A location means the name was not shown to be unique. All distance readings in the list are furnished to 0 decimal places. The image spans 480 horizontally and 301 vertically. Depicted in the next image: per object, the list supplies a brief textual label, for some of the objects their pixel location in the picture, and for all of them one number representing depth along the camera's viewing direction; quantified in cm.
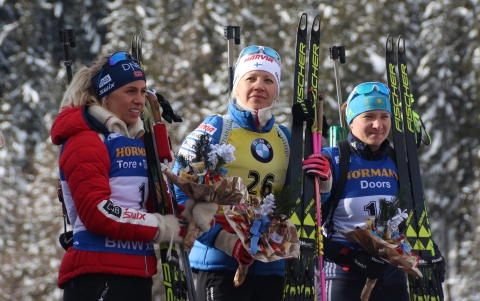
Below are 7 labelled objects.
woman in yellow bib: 1188
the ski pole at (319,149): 1276
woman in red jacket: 1014
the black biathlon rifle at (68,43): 1234
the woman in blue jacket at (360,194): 1278
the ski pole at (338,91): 1475
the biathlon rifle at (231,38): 1409
